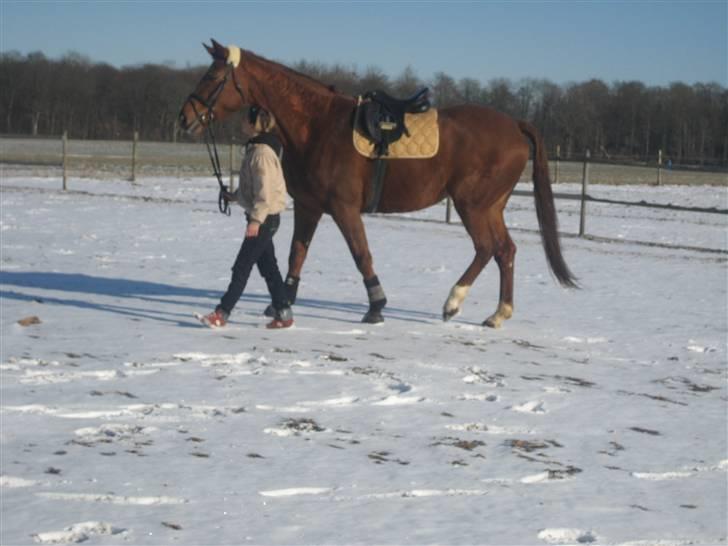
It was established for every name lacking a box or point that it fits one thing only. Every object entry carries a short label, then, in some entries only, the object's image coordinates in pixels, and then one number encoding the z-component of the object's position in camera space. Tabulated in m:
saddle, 8.33
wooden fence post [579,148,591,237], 17.49
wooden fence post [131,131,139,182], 29.73
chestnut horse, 8.31
